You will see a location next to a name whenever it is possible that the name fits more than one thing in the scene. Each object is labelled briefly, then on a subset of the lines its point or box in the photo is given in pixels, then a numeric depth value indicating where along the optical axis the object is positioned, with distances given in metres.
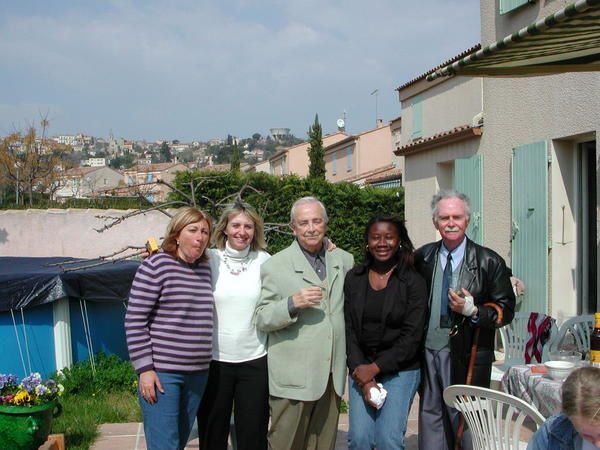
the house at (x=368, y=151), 31.34
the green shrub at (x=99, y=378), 6.38
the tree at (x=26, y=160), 28.72
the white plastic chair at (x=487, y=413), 2.73
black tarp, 6.16
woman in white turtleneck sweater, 3.59
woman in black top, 3.36
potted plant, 4.05
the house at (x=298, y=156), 39.69
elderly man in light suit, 3.45
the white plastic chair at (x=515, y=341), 5.46
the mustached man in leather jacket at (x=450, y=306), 3.39
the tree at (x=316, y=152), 28.34
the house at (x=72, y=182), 31.75
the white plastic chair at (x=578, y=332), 4.78
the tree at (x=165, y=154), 114.38
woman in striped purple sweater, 3.31
